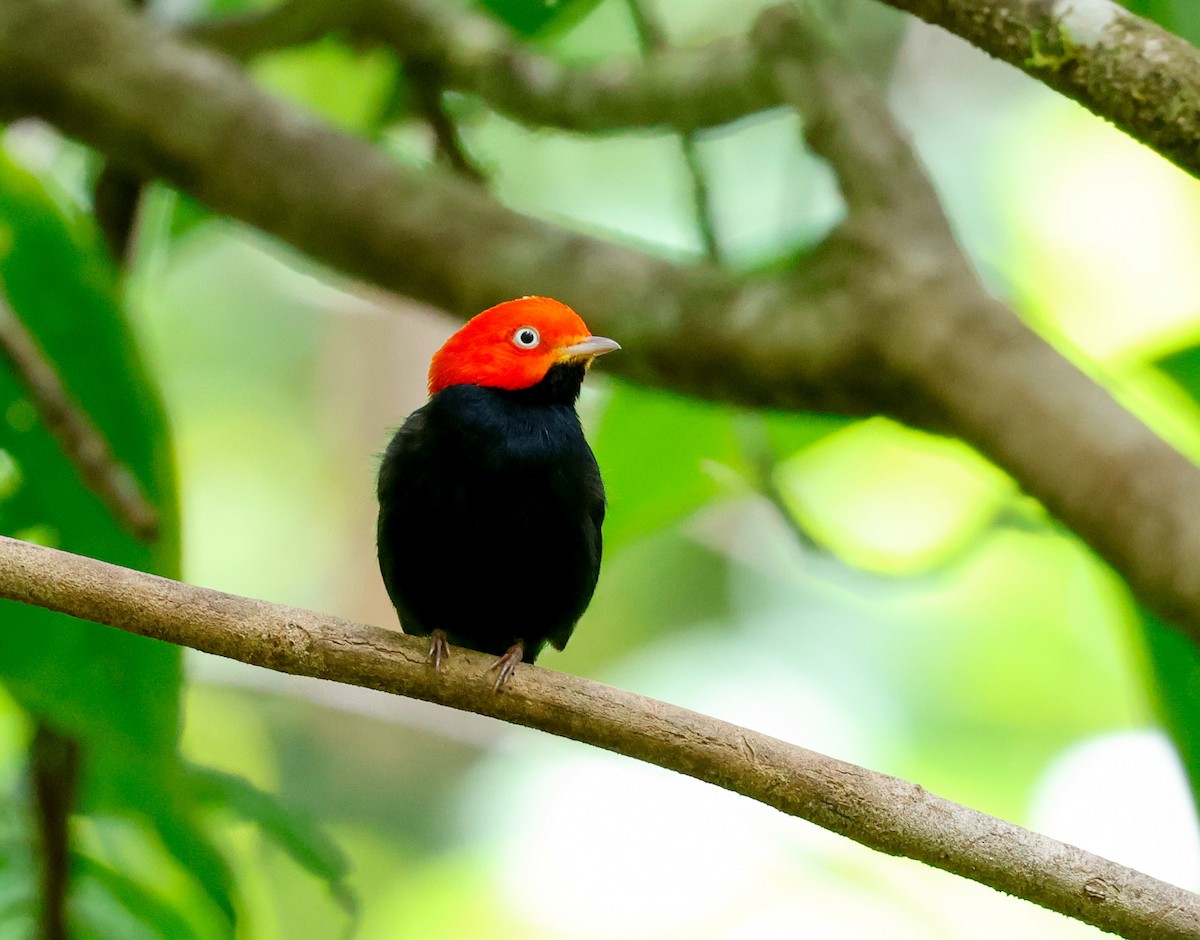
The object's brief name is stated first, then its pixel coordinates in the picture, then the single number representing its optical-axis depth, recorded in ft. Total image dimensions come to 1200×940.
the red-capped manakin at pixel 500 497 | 19.47
